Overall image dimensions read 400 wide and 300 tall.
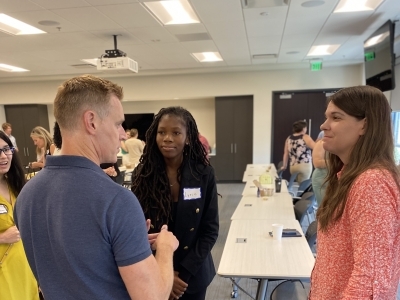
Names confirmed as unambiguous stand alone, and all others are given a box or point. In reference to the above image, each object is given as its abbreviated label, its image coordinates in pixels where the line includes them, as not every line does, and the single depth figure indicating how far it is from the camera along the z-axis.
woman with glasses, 1.44
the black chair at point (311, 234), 2.03
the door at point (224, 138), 7.12
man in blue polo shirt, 0.66
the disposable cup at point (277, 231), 1.98
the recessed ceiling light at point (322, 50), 5.08
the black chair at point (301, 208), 2.75
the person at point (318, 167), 3.29
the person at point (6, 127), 6.17
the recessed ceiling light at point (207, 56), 5.38
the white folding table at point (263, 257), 1.56
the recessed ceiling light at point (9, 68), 5.95
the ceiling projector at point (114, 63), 4.07
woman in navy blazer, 1.34
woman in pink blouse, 0.78
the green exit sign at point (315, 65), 5.93
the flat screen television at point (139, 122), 7.88
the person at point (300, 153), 4.73
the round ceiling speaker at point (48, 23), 3.36
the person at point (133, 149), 5.71
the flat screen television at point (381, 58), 3.49
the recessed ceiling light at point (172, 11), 3.05
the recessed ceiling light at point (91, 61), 5.44
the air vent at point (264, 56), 5.50
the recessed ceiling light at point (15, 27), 3.43
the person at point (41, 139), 3.87
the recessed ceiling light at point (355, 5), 3.16
